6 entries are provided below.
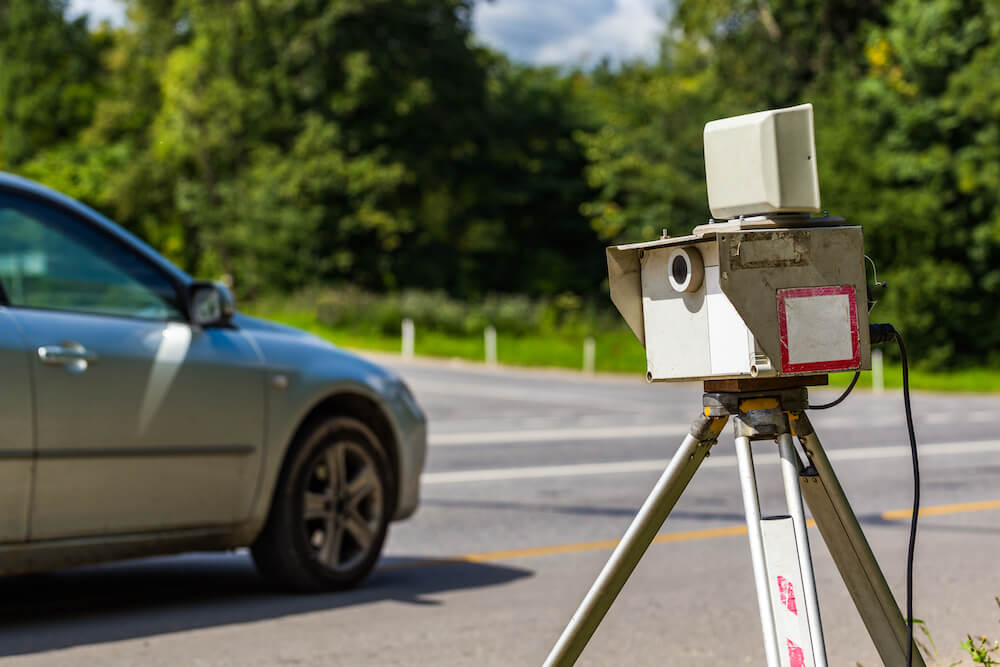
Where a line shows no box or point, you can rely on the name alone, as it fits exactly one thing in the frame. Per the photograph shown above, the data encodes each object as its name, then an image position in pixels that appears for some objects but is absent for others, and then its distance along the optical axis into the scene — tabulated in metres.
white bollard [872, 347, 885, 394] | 29.61
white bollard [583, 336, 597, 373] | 33.59
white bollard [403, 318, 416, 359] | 35.36
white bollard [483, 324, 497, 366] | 34.69
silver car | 5.37
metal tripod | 2.80
